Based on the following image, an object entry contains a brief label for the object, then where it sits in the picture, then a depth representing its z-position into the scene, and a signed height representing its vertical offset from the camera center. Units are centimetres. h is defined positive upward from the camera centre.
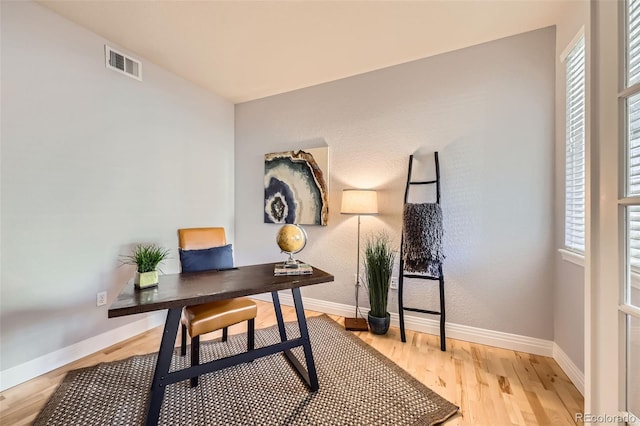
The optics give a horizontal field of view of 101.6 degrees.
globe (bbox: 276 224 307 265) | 174 -20
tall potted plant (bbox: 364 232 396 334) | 241 -73
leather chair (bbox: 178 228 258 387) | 159 -68
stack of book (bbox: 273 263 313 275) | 173 -41
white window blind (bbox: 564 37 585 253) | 172 +36
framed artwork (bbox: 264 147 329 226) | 295 +26
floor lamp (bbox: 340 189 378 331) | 247 +4
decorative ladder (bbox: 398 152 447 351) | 219 -64
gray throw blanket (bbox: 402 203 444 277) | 219 -27
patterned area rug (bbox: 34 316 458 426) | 142 -114
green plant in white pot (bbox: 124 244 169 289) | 148 -34
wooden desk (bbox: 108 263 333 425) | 128 -45
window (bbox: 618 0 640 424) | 86 +0
